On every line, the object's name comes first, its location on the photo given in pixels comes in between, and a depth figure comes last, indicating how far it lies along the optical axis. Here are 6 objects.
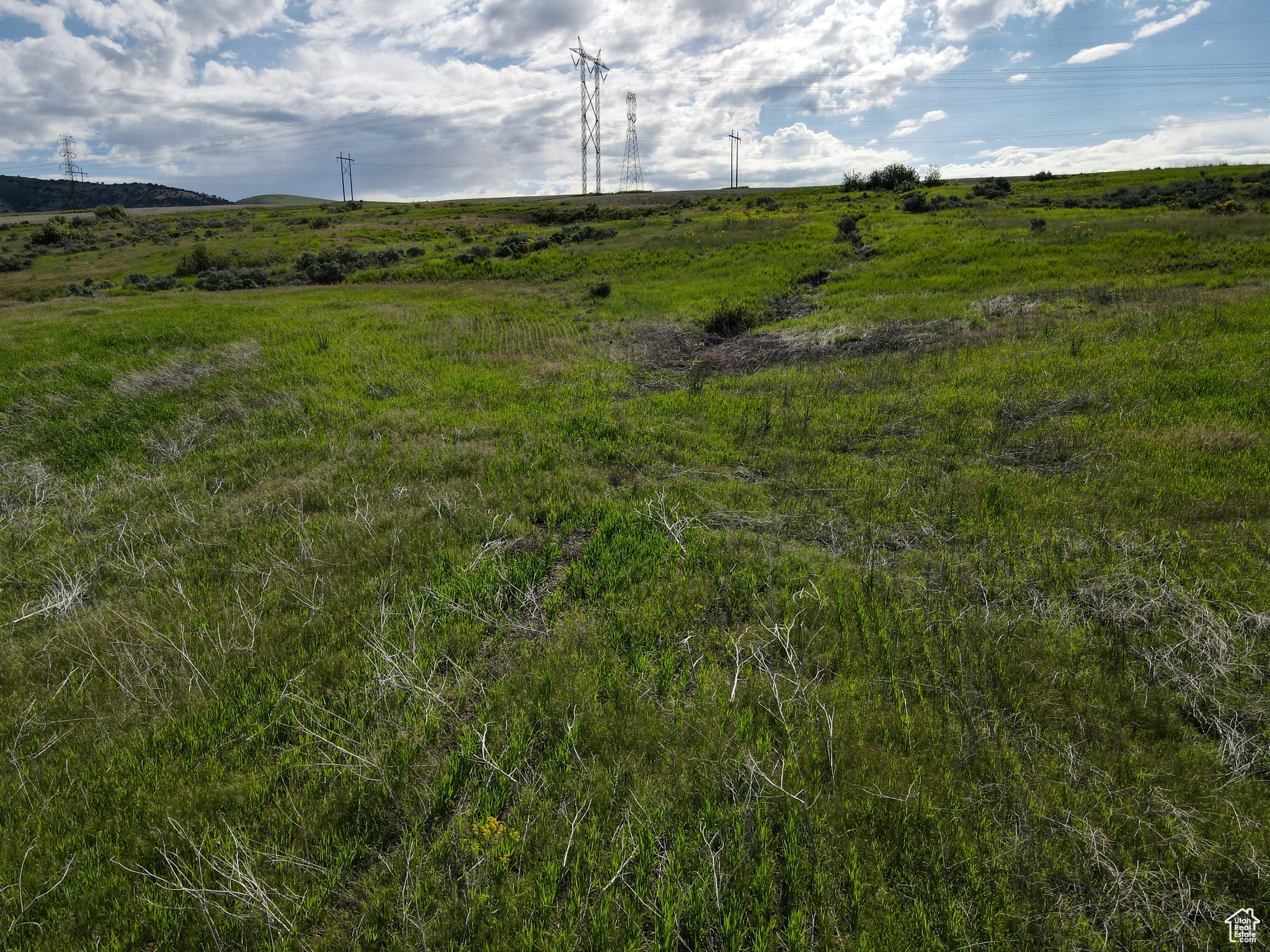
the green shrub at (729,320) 17.14
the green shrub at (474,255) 33.56
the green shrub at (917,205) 36.88
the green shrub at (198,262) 34.78
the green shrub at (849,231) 29.95
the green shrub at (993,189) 42.69
